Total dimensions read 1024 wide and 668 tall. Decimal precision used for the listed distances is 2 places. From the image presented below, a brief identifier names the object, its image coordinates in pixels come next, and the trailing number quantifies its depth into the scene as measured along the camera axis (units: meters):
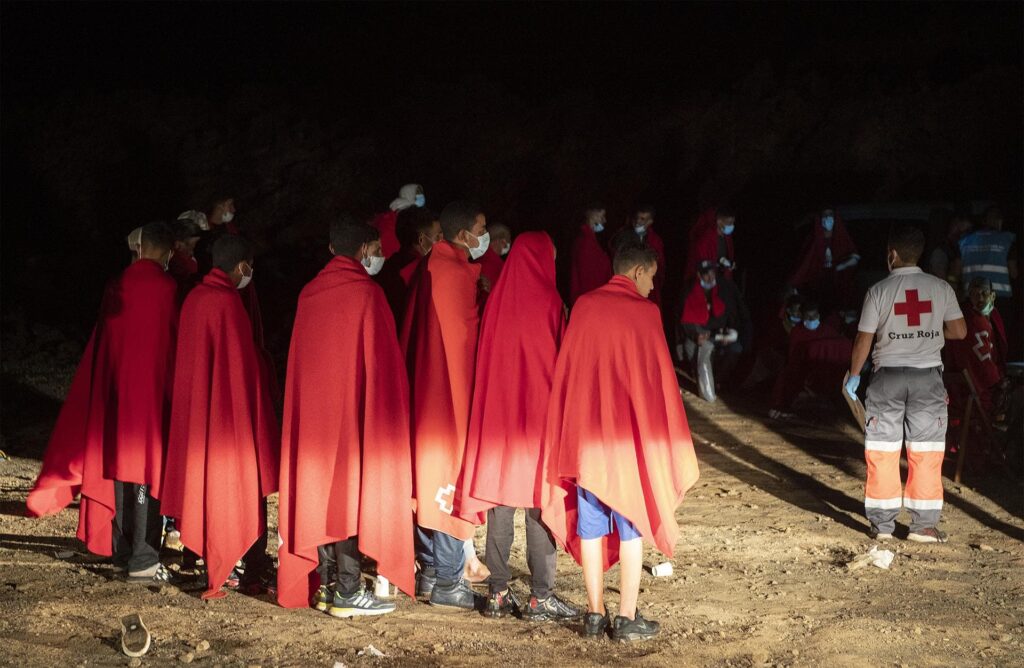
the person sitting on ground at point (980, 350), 9.86
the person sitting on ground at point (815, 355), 12.22
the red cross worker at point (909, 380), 7.56
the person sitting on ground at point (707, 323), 13.12
